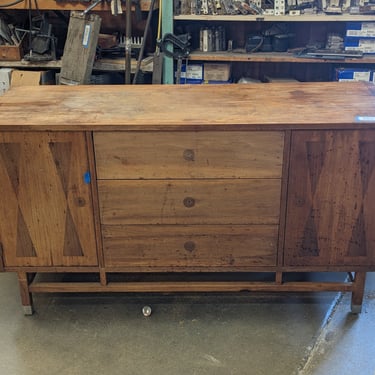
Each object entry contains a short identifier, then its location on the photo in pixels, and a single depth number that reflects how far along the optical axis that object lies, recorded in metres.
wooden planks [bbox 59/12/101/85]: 3.32
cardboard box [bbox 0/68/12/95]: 3.54
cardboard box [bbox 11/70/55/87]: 3.53
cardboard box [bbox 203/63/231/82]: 3.65
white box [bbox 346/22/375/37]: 3.44
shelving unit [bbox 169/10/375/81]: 3.41
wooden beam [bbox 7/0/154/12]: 3.44
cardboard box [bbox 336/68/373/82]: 3.53
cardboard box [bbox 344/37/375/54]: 3.47
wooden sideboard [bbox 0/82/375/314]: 1.80
